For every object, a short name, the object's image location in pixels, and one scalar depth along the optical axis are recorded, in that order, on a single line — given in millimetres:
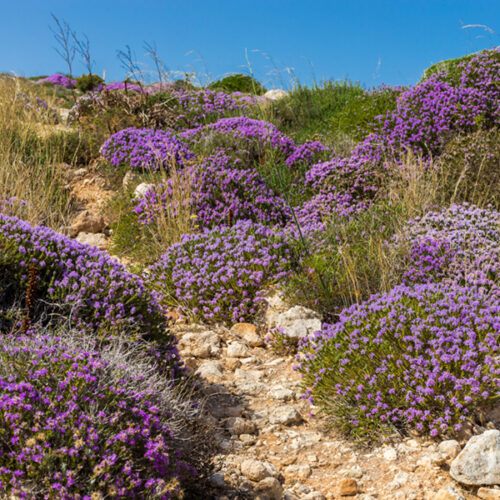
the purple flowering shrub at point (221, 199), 7414
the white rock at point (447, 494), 2924
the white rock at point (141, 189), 8080
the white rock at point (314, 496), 3020
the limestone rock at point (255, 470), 3082
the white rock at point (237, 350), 4877
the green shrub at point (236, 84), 19250
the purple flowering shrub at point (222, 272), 5477
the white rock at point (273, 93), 19912
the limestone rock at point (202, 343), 4852
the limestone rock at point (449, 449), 3289
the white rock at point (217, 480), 2984
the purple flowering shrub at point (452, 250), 5172
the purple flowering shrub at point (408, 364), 3453
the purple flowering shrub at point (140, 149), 9000
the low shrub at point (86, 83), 25469
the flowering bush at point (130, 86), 16836
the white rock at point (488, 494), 3014
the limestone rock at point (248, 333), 5102
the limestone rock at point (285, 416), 3887
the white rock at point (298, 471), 3295
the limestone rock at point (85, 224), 8164
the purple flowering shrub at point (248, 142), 9031
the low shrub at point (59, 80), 31391
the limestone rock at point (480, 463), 3045
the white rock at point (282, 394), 4219
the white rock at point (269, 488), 2963
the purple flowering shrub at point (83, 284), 3725
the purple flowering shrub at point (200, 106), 12117
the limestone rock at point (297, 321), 4875
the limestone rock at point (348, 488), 3096
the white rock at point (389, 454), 3385
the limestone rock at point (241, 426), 3689
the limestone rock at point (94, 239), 7793
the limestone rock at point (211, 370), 4461
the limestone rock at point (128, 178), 8871
